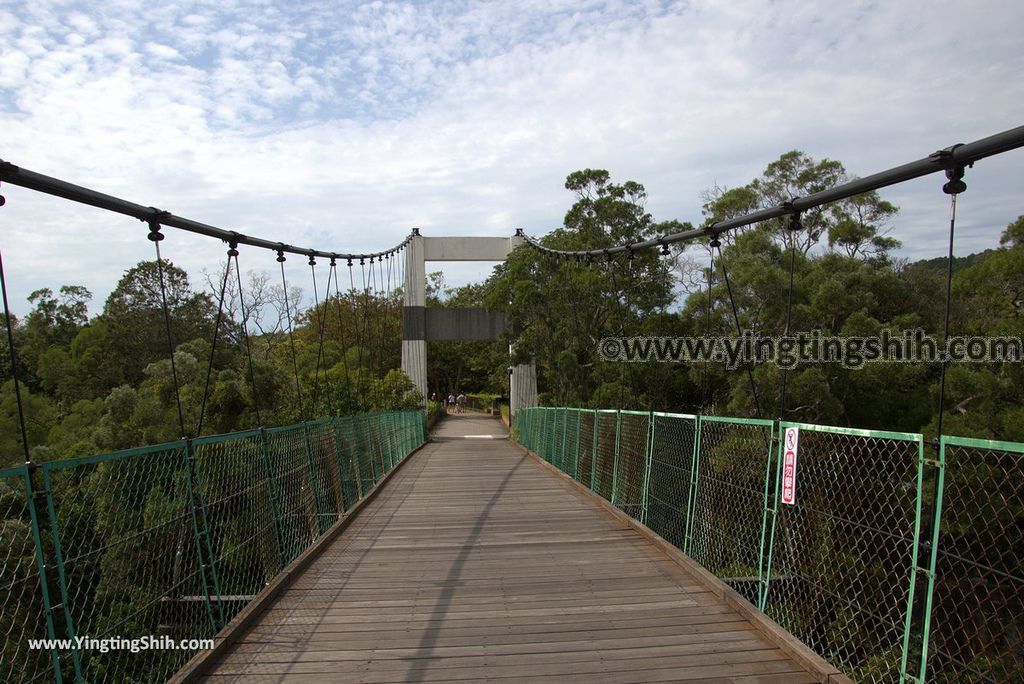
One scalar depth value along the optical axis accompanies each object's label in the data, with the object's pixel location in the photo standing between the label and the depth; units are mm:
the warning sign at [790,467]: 3348
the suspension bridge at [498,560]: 3016
